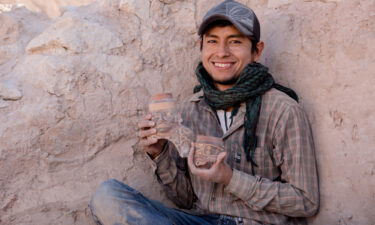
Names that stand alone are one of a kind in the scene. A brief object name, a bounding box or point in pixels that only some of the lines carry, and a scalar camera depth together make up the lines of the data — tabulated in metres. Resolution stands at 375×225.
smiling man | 2.04
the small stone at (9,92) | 2.36
